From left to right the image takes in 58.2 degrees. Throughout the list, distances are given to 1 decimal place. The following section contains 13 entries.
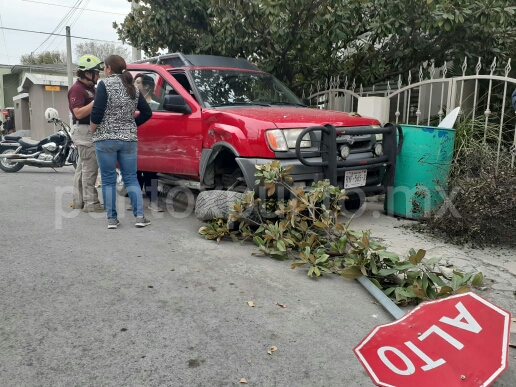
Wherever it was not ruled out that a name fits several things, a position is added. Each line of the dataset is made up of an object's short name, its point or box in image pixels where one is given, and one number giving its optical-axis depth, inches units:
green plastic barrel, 201.5
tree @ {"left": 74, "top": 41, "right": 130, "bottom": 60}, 1781.9
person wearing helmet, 214.8
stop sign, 78.9
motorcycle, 397.7
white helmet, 402.6
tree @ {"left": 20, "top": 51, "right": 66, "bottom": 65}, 2012.8
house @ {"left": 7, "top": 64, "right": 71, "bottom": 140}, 1021.2
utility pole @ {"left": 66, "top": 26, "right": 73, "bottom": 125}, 814.9
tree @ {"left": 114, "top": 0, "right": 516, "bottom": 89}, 256.8
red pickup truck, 178.9
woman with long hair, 189.9
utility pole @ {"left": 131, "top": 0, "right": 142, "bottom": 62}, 427.5
